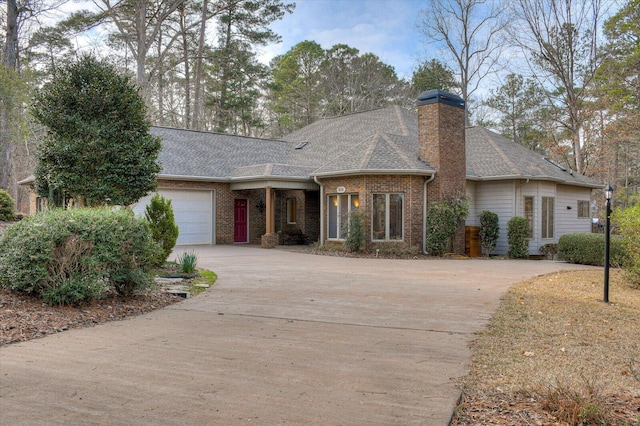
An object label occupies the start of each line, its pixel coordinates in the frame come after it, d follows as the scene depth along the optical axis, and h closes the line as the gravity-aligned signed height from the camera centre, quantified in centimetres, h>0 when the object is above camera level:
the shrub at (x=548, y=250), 1695 -120
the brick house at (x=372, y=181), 1562 +129
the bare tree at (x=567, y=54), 2183 +794
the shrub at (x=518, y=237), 1576 -68
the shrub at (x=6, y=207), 1568 +20
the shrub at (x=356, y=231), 1525 -50
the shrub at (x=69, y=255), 606 -56
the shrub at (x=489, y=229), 1627 -43
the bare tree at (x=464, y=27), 2400 +1004
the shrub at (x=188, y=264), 984 -106
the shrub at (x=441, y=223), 1512 -22
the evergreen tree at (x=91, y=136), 968 +165
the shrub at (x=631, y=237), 924 -39
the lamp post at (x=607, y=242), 759 -40
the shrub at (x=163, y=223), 1105 -21
